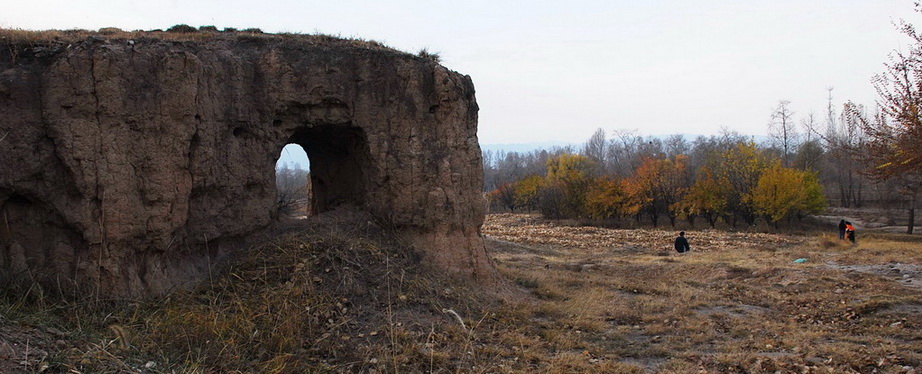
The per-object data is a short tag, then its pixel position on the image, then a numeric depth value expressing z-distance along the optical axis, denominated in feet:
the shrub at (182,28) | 34.53
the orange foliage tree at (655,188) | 140.26
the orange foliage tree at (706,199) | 132.05
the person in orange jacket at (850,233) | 84.53
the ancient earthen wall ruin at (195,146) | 26.32
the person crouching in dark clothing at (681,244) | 75.46
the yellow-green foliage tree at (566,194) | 149.18
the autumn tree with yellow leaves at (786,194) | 123.13
